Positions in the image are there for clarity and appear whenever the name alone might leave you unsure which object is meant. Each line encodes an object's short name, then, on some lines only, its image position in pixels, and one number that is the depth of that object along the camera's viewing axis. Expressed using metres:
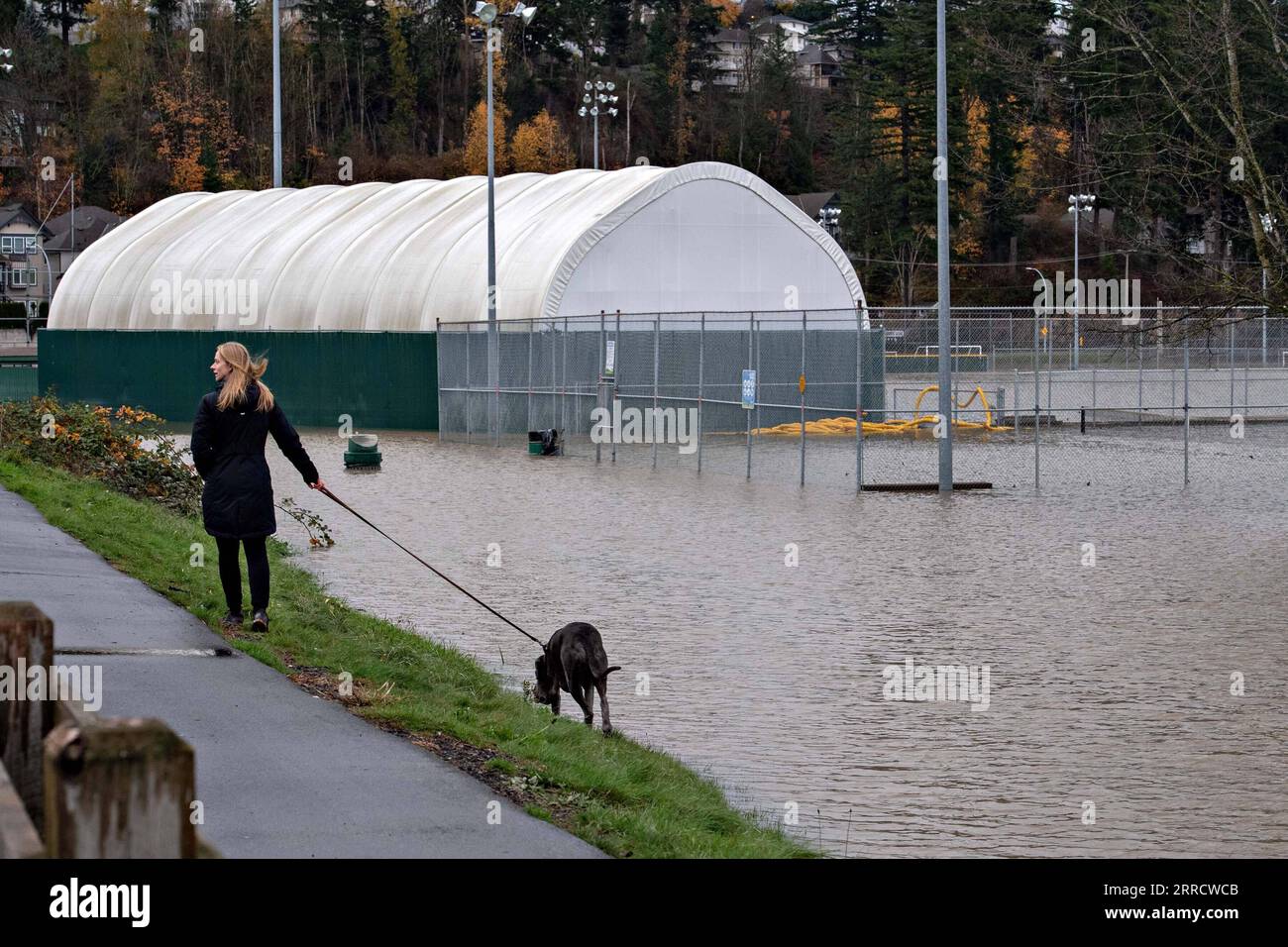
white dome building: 38.75
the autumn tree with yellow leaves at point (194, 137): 93.19
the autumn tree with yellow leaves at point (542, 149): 99.56
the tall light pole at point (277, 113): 50.28
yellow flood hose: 36.79
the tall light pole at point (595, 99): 62.26
